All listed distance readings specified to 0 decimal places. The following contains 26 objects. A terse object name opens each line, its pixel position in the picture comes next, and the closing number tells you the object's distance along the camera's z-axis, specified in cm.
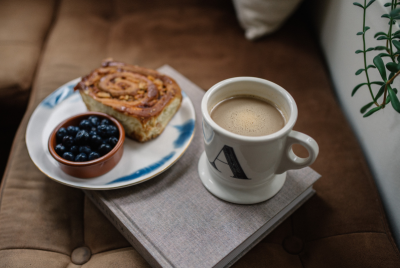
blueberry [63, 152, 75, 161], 73
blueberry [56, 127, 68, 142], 77
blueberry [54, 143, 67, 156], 74
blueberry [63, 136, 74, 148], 75
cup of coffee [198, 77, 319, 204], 58
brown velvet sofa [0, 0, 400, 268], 70
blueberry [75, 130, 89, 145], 75
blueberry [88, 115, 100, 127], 79
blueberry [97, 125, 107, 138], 77
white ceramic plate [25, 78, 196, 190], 74
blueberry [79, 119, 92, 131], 79
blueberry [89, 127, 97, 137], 76
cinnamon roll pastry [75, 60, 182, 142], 83
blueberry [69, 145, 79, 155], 74
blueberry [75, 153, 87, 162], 73
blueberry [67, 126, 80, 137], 77
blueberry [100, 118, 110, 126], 80
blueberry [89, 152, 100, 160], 73
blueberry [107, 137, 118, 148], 77
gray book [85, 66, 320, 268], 63
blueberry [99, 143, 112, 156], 74
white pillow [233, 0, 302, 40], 112
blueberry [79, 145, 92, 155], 74
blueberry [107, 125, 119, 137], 78
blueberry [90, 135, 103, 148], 75
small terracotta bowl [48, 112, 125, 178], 71
